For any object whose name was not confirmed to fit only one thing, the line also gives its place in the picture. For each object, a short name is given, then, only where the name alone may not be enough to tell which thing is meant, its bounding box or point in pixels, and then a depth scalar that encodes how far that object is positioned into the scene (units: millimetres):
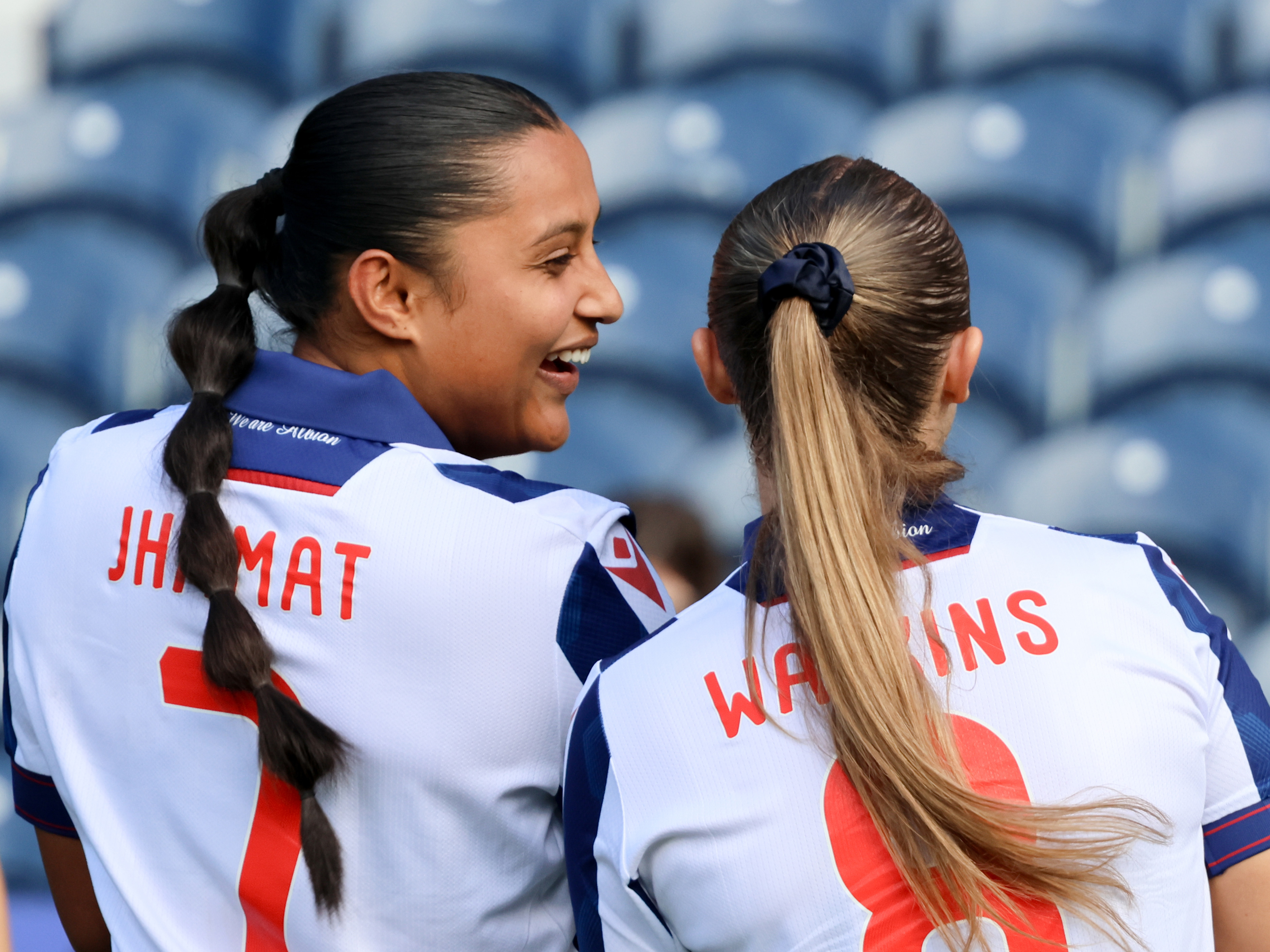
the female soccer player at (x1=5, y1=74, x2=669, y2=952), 10090
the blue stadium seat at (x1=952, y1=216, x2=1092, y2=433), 13102
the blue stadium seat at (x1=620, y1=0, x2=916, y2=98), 13732
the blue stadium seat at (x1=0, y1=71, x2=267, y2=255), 14196
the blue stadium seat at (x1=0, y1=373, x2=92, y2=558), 14116
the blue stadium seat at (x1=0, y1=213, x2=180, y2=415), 13993
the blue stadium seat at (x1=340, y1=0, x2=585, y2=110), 14029
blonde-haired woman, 9995
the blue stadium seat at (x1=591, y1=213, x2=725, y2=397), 13652
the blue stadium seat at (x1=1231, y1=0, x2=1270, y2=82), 13225
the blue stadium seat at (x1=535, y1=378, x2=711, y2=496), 13761
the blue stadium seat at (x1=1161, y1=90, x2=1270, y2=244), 13015
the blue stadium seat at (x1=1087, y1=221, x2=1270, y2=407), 12862
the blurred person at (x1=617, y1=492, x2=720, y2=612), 13312
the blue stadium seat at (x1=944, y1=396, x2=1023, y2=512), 13348
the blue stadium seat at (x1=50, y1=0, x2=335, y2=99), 14247
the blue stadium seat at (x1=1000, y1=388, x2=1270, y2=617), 12761
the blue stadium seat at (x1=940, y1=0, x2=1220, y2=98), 13297
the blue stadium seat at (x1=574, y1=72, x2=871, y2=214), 13710
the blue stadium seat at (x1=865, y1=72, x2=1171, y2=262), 13290
